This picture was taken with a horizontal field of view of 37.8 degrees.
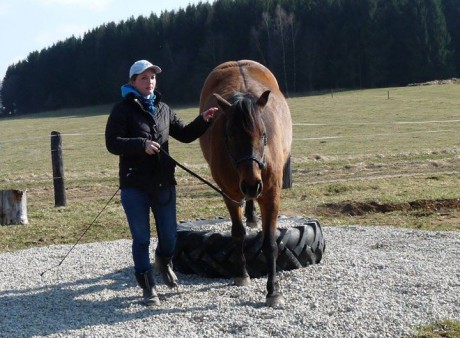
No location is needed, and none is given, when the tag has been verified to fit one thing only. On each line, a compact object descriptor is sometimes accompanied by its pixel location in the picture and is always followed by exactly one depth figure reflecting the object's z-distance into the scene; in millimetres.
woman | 6160
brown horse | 5781
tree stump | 11656
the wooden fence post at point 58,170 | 13641
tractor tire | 7129
